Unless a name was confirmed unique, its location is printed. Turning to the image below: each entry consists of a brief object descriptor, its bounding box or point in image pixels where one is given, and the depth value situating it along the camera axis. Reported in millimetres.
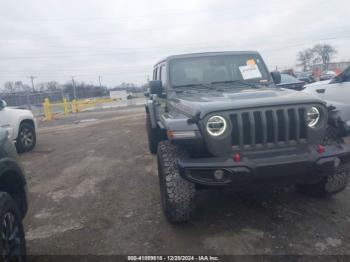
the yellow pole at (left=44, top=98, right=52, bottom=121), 19156
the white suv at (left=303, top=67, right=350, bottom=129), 7027
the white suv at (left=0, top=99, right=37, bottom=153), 8078
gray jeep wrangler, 3102
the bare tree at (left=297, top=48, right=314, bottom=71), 64188
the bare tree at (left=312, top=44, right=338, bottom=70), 62688
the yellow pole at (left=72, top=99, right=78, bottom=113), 23062
